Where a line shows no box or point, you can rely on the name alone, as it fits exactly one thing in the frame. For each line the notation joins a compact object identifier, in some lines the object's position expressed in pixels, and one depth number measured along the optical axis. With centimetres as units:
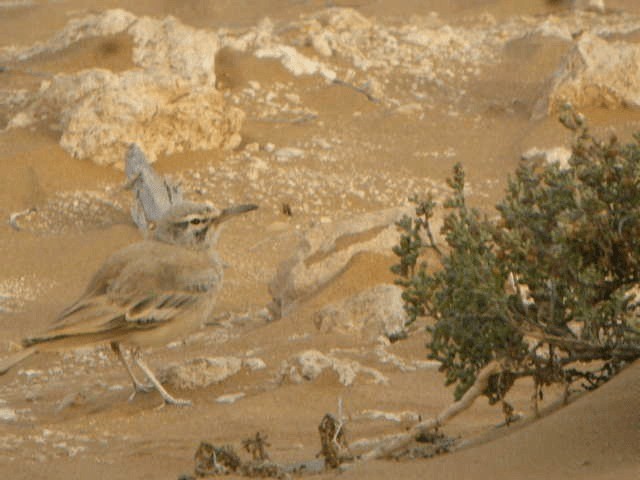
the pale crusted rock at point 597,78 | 2069
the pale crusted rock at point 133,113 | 1941
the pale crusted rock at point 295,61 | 2316
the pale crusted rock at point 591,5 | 2692
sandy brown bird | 1143
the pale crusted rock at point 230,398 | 1108
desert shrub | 762
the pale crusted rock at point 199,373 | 1166
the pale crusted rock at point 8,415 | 1128
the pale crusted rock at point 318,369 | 1112
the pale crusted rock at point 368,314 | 1265
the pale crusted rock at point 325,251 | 1421
